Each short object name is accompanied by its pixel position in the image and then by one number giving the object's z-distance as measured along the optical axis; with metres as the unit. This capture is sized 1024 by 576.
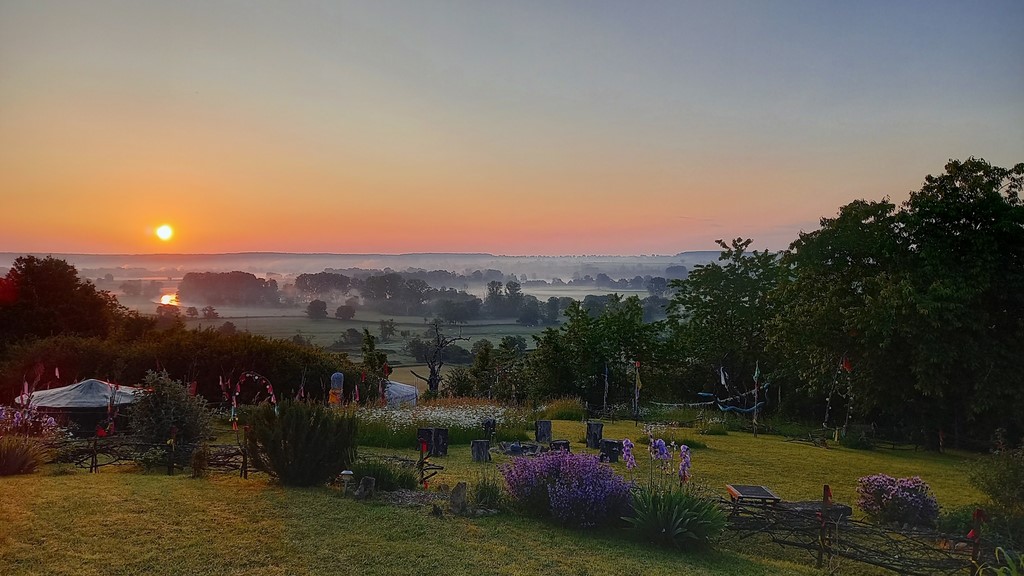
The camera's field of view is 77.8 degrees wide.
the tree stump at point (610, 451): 12.70
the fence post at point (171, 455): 10.16
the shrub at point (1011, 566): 5.14
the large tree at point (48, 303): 25.34
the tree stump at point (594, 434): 14.86
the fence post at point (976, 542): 6.29
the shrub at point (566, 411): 21.70
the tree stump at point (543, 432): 15.49
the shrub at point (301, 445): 9.19
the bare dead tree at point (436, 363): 30.95
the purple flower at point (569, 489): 7.80
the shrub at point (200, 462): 9.99
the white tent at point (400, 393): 22.45
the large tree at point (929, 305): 15.96
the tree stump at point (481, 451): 12.52
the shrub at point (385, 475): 9.10
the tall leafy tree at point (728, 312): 26.81
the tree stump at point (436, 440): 12.90
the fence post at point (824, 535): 7.10
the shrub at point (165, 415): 11.47
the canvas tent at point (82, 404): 14.73
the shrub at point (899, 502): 8.45
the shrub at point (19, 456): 9.55
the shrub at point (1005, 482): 8.12
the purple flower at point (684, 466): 7.33
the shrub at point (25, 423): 12.45
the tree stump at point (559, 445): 12.57
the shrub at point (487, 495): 8.43
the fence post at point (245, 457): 9.63
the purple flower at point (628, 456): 7.71
